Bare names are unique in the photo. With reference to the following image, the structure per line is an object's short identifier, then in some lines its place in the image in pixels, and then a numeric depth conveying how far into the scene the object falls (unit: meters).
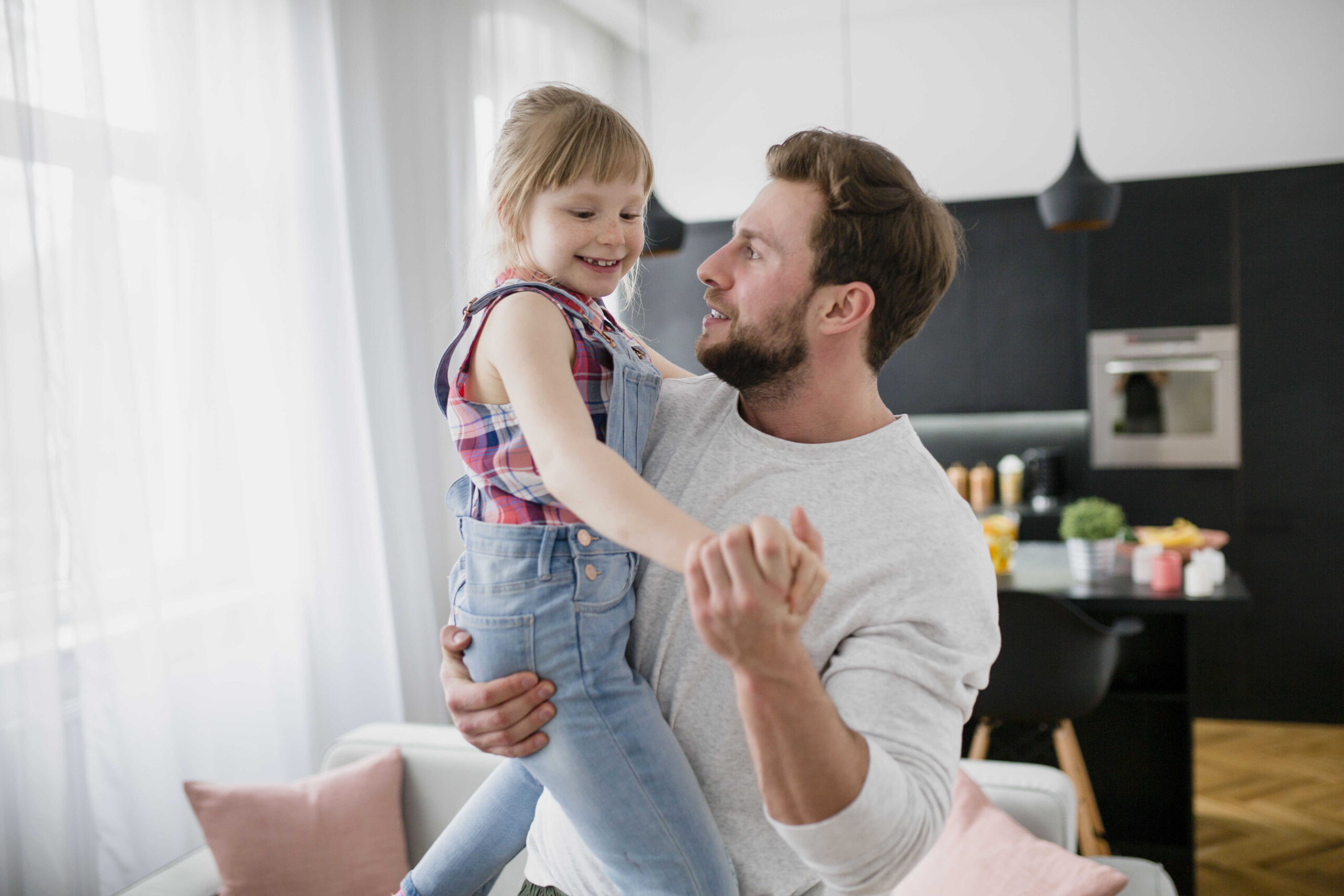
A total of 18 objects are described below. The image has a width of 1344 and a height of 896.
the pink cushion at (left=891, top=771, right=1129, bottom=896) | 1.87
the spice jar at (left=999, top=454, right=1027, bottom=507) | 5.21
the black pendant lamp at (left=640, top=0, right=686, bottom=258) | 3.30
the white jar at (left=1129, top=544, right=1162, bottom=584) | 2.99
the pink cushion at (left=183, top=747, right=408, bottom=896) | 2.17
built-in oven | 4.66
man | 0.85
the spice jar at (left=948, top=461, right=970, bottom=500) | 5.30
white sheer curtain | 2.20
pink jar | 2.91
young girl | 1.04
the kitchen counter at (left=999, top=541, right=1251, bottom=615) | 2.82
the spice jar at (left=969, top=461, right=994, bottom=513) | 5.21
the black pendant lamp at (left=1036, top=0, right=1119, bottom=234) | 3.09
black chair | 2.55
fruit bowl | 3.13
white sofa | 2.11
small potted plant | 3.05
